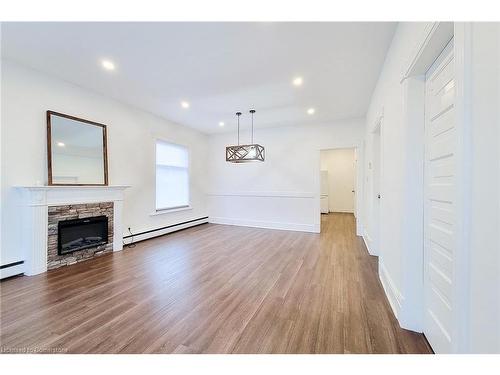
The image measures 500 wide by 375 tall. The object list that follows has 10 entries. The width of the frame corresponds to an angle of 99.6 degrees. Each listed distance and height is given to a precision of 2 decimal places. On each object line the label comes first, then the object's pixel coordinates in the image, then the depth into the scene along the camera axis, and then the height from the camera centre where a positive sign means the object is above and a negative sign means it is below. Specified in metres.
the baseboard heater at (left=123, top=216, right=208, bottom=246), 4.21 -1.08
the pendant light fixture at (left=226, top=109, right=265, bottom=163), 4.09 +0.62
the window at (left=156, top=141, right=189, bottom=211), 5.00 +0.22
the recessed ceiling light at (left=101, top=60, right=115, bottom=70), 2.70 +1.57
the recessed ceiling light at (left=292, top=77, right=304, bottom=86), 3.12 +1.56
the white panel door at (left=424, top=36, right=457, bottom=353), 1.31 -0.11
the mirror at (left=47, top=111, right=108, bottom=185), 3.08 +0.54
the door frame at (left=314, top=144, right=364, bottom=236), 4.89 -0.02
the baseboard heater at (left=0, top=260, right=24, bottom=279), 2.61 -1.07
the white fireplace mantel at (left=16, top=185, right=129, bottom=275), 2.79 -0.47
